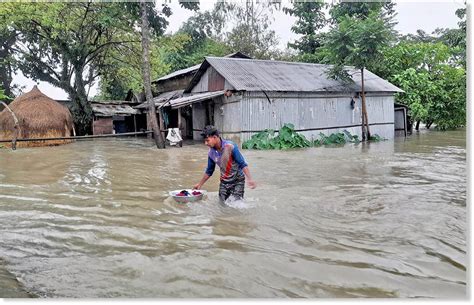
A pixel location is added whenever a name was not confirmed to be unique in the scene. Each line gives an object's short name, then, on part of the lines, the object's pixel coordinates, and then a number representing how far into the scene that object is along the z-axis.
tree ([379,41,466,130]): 16.08
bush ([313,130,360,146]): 15.21
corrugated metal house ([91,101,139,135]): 19.17
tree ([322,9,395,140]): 14.10
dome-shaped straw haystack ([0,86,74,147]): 14.83
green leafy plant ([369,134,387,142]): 16.43
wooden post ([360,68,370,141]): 16.24
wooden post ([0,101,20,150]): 12.41
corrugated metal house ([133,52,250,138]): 18.16
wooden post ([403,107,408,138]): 18.09
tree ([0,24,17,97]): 19.88
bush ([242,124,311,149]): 13.45
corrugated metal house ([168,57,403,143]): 13.69
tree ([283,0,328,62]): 23.03
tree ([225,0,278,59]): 26.08
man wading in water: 4.71
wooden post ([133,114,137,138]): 21.73
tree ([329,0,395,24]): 20.64
